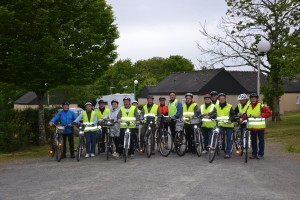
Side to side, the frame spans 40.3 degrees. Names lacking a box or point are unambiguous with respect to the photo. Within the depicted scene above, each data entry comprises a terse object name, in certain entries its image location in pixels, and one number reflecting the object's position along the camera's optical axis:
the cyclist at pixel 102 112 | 13.87
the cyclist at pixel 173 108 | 13.86
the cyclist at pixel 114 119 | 13.02
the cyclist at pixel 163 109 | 14.05
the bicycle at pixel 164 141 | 13.13
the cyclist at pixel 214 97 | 13.78
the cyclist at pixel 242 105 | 12.76
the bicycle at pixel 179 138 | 13.02
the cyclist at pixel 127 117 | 12.99
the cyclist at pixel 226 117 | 12.62
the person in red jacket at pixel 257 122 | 12.12
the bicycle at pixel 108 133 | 12.89
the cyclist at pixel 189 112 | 13.43
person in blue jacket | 13.30
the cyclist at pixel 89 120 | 13.23
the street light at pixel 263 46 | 16.28
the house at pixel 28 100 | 65.84
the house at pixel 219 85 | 52.78
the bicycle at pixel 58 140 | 12.93
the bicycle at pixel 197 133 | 13.05
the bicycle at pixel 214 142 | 11.71
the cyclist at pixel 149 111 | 13.57
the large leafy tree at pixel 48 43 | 15.55
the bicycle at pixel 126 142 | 12.26
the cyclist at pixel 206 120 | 13.28
